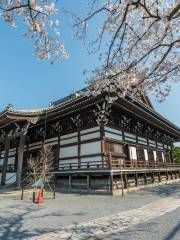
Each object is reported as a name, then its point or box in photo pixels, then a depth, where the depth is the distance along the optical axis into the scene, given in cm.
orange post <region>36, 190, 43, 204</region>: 799
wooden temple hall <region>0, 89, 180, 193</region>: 1132
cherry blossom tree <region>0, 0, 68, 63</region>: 321
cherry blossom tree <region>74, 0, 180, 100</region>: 407
